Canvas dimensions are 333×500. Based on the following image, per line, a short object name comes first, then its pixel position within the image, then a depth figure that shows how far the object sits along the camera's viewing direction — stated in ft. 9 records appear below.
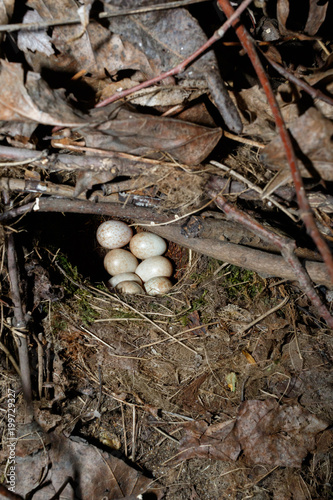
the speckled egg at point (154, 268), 1.67
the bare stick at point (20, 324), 1.45
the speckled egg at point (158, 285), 1.64
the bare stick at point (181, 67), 1.33
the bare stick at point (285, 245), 1.41
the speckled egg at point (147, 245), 1.67
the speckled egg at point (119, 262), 1.67
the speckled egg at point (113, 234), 1.66
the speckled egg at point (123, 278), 1.66
